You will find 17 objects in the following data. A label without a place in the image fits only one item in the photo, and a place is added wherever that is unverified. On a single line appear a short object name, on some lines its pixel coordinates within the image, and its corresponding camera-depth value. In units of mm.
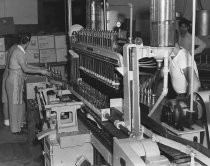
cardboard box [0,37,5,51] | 5552
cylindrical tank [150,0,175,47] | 1858
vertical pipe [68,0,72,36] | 3424
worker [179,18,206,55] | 4301
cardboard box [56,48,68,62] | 5762
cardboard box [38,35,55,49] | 5680
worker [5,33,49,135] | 4480
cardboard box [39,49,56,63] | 5695
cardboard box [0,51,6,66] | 5572
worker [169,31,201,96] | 2010
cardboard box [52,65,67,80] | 5843
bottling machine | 1604
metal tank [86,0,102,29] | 3170
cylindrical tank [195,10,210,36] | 4691
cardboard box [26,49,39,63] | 5641
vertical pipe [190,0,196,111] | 1544
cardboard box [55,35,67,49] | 5750
